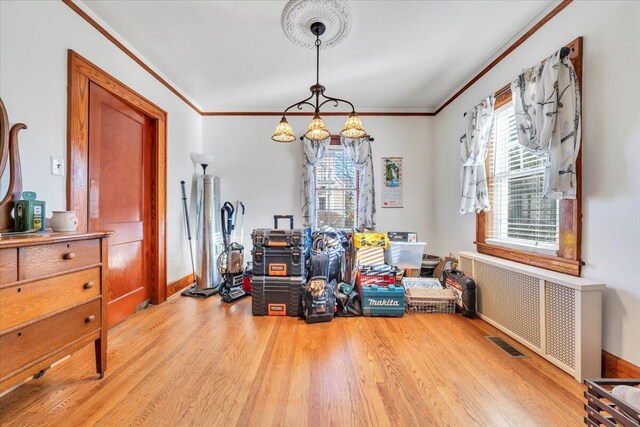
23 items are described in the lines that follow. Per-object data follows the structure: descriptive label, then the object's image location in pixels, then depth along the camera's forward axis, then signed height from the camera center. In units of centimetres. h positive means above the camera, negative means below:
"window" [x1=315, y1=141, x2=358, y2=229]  409 +35
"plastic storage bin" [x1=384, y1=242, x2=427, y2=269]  336 -53
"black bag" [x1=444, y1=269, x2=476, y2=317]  258 -80
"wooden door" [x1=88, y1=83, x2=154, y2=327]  222 +20
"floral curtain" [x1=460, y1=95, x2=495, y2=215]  269 +61
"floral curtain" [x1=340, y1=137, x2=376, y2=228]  393 +54
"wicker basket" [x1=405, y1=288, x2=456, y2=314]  274 -94
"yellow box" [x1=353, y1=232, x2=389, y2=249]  327 -34
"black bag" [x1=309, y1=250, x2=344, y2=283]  292 -59
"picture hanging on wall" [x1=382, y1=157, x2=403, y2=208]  408 +58
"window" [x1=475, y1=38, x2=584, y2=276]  186 +2
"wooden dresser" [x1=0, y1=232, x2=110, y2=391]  116 -45
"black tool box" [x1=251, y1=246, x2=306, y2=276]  270 -51
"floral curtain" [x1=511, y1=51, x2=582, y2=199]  176 +65
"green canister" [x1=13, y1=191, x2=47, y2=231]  154 -2
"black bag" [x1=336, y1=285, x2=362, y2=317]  268 -97
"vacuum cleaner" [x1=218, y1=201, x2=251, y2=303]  316 -74
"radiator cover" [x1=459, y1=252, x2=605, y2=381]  161 -70
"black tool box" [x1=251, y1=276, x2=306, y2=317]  264 -85
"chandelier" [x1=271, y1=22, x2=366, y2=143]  212 +71
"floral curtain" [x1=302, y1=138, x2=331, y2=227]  390 +62
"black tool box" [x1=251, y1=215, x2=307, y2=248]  271 -27
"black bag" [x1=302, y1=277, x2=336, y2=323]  249 -88
